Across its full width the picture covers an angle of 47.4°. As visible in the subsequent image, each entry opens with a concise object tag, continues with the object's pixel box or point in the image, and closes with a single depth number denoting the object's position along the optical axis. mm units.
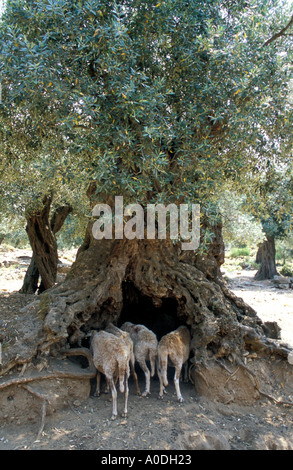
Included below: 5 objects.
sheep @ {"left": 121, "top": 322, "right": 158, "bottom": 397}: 6078
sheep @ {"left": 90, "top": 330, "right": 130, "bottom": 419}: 5480
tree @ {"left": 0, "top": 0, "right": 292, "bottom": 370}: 4961
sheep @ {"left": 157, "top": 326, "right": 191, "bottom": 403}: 5930
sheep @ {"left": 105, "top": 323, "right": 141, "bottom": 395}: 5824
